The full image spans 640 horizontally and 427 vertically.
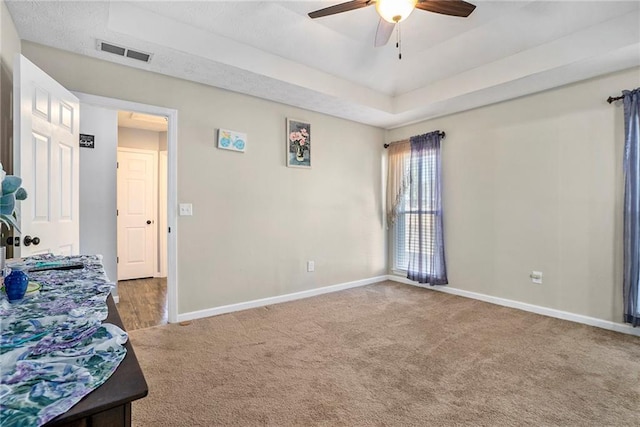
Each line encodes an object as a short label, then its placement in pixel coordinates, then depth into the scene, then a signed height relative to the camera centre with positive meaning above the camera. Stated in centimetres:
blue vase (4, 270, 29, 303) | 103 -24
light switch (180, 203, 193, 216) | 306 +3
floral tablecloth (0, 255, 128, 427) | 53 -30
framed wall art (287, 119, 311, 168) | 377 +83
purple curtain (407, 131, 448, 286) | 411 -1
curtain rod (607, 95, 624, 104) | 280 +102
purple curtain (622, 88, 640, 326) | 268 +2
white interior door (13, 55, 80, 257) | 189 +35
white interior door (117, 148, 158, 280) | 486 -2
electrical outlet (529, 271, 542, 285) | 331 -66
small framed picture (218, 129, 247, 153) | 328 +76
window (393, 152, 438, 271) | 423 -12
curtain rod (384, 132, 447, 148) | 408 +101
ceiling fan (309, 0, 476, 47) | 191 +130
